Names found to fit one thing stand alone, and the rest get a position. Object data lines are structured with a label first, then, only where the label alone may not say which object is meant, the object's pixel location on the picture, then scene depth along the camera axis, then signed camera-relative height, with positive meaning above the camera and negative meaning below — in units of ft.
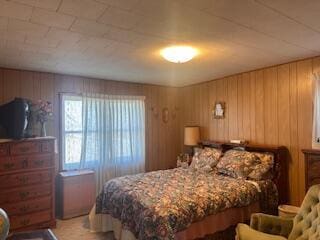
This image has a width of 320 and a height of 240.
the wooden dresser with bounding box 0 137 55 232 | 10.07 -2.52
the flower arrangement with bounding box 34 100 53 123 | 11.69 +0.65
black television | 10.31 +0.29
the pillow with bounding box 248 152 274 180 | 10.64 -2.09
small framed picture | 14.23 +0.74
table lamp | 15.51 -0.81
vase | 11.78 -0.32
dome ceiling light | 8.52 +2.58
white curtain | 14.02 -0.73
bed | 7.86 -2.93
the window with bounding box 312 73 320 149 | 9.78 +0.30
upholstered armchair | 6.40 -2.99
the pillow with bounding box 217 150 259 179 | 11.00 -1.97
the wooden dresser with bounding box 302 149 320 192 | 9.11 -1.74
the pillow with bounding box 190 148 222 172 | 12.63 -1.98
